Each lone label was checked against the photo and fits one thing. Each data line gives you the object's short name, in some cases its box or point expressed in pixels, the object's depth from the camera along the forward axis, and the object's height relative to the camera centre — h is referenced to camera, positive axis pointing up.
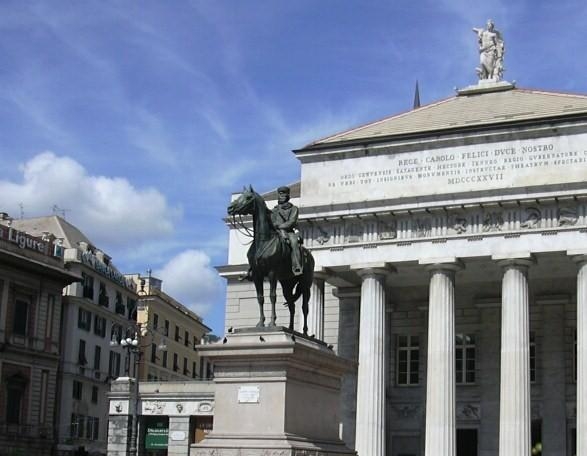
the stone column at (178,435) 42.97 +0.54
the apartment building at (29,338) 59.06 +5.85
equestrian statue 17.34 +3.13
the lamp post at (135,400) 39.27 +1.76
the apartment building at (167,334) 79.25 +8.78
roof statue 45.78 +16.79
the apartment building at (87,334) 66.56 +7.02
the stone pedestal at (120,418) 43.97 +1.17
